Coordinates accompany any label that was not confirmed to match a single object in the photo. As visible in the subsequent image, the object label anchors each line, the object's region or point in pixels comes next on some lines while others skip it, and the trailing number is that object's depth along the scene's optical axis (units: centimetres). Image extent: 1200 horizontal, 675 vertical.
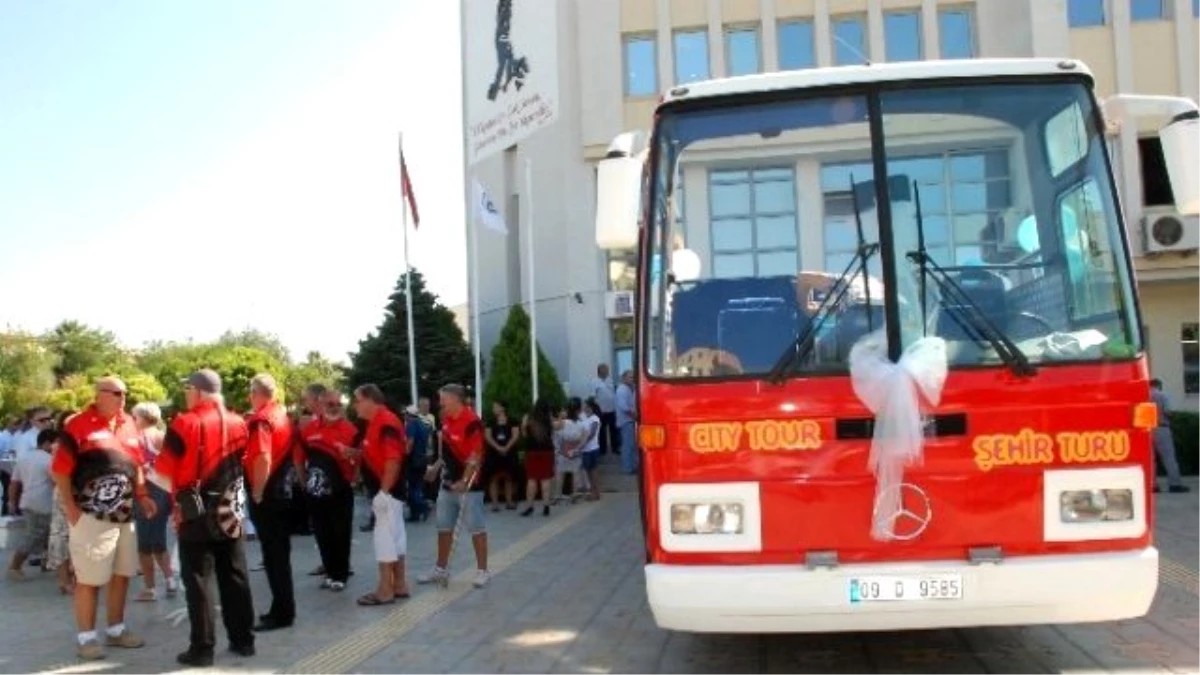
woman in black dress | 1677
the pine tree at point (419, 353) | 2709
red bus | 523
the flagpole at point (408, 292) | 1989
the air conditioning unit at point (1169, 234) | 2239
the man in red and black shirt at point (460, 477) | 951
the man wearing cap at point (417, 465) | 1570
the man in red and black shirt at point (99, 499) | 734
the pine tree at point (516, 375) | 2242
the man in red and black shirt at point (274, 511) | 805
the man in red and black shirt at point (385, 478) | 912
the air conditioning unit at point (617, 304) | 2519
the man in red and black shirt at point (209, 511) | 705
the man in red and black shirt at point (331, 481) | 978
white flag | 2075
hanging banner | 1732
